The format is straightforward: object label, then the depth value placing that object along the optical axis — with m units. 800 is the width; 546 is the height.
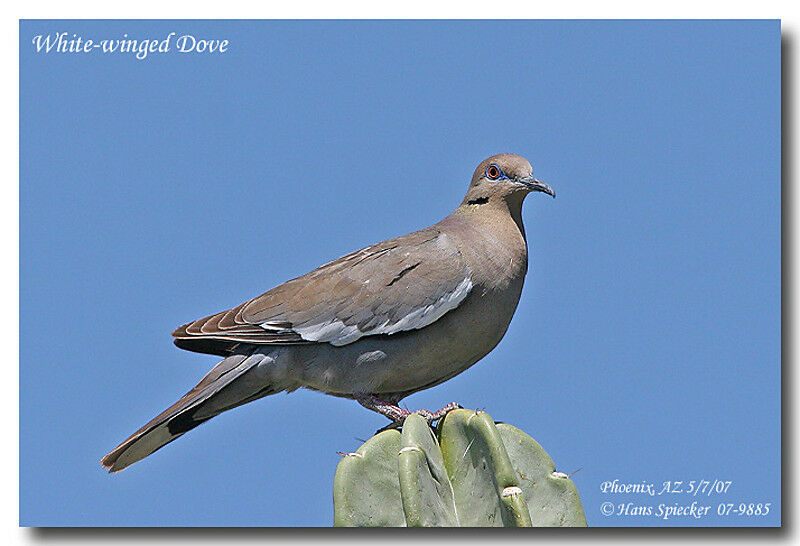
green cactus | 6.78
